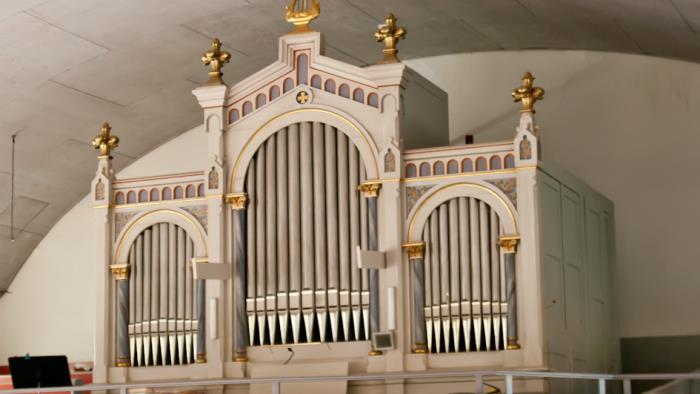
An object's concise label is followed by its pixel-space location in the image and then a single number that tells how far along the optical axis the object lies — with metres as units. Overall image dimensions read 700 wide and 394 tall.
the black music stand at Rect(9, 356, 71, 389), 13.48
